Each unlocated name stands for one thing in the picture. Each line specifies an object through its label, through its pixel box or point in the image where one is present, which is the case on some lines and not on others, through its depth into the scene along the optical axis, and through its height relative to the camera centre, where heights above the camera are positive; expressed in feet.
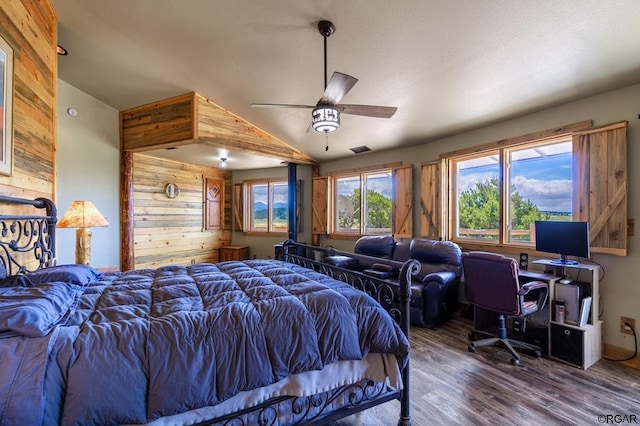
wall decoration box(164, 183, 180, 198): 19.46 +1.64
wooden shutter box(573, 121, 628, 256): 9.16 +1.00
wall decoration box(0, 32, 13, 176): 5.99 +2.23
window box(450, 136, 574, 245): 11.29 +1.07
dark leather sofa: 11.81 -2.47
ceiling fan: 7.34 +2.96
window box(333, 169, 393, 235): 18.35 +0.79
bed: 3.61 -1.91
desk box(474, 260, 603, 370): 8.84 -3.66
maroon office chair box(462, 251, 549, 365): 9.02 -2.47
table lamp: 10.41 -0.29
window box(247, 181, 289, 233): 23.27 +0.71
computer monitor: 9.13 -0.76
